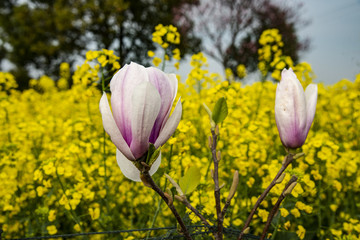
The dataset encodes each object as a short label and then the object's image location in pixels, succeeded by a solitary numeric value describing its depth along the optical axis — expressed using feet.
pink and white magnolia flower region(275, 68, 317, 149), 1.59
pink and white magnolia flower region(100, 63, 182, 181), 1.41
